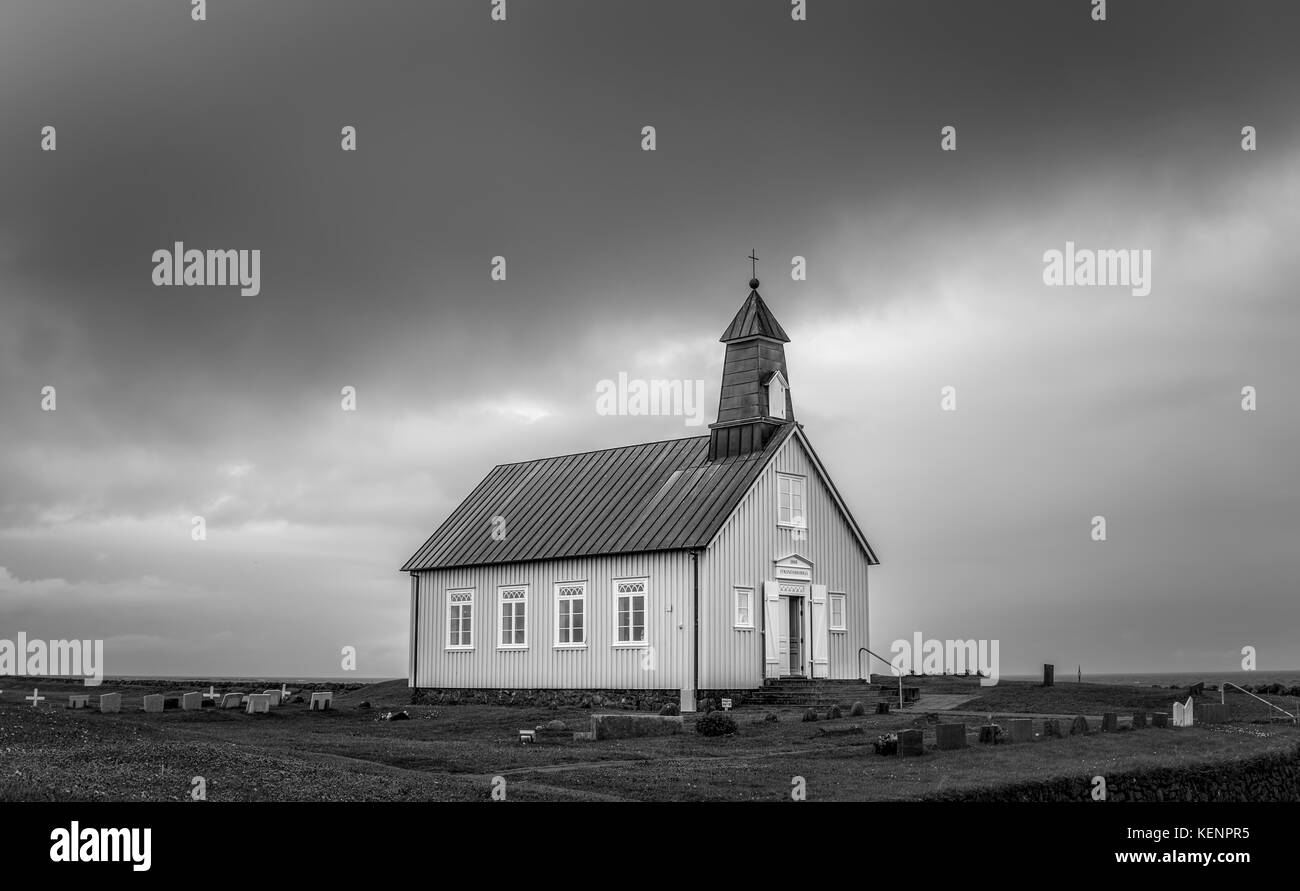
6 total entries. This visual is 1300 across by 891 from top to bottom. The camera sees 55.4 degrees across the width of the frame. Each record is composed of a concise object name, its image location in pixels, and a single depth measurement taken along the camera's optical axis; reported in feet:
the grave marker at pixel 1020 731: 71.72
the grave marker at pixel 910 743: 66.28
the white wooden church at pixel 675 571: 110.52
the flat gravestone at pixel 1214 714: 87.61
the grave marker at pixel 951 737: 68.18
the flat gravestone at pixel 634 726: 82.07
